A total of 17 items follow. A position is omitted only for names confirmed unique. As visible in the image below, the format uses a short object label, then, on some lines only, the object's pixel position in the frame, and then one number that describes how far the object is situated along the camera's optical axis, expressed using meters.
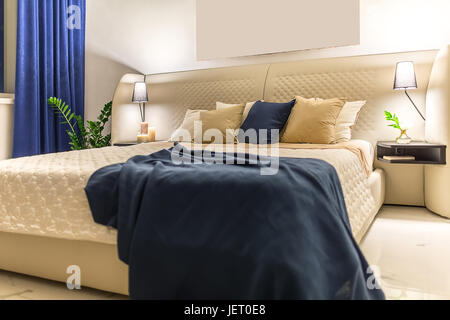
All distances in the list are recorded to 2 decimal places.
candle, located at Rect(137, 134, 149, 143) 3.90
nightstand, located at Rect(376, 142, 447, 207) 2.81
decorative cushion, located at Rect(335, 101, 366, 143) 3.04
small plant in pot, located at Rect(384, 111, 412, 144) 2.93
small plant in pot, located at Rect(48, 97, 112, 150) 4.06
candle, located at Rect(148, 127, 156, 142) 3.95
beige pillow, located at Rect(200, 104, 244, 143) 3.14
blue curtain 3.82
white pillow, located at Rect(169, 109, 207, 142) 3.41
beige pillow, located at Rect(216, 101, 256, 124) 3.28
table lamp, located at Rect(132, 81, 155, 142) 3.92
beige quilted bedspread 1.53
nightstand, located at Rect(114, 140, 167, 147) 3.85
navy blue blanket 1.09
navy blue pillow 2.97
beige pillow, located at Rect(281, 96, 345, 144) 2.86
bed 1.55
